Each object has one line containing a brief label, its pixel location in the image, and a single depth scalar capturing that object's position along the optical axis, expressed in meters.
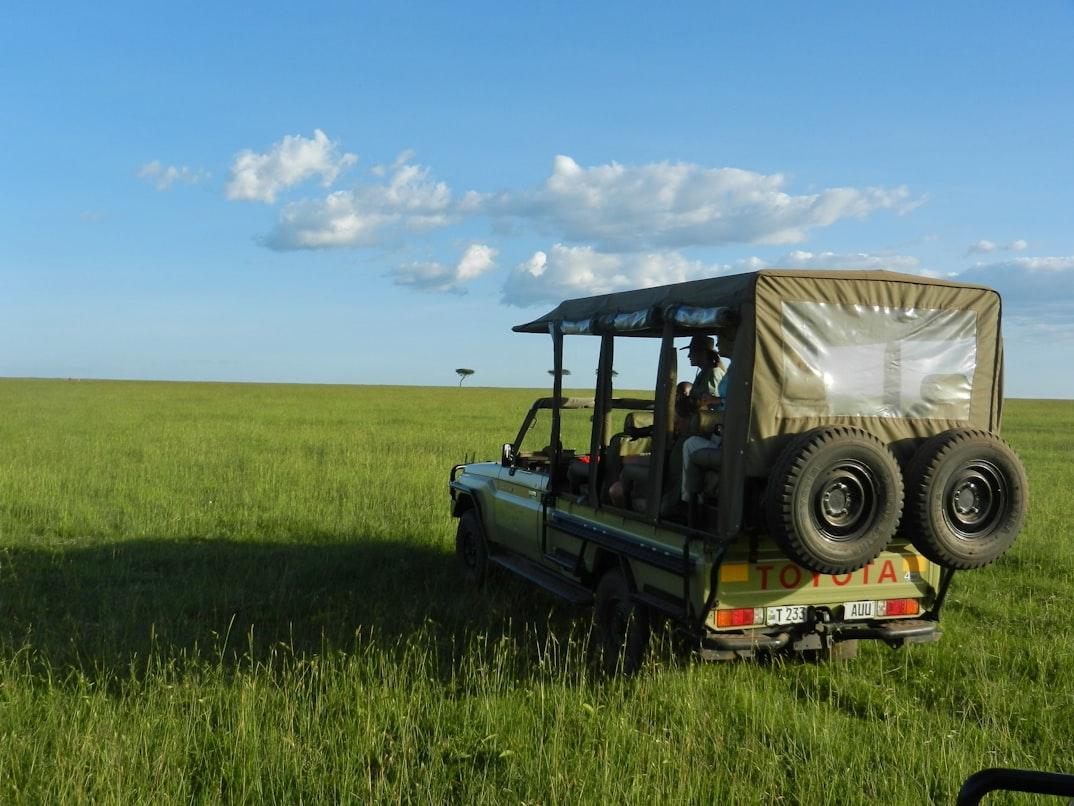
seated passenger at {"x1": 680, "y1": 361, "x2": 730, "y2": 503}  5.46
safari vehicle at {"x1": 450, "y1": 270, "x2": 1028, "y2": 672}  4.77
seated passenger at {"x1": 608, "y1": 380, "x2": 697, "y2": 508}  6.17
